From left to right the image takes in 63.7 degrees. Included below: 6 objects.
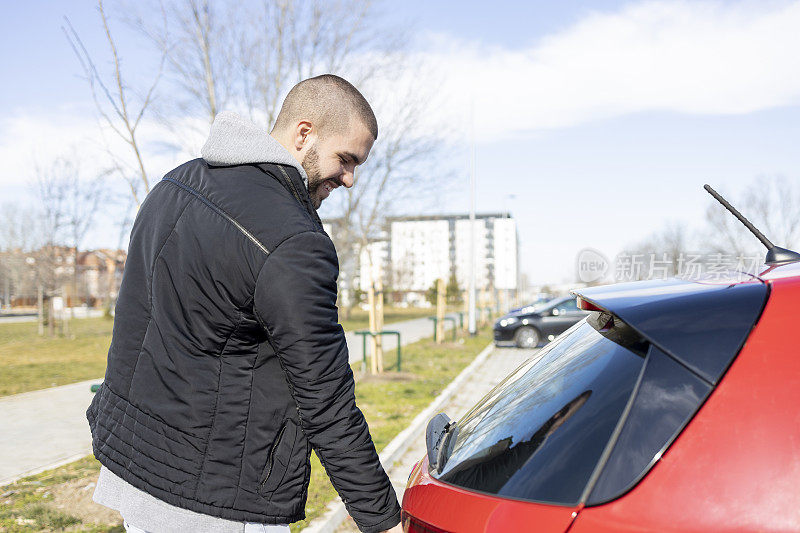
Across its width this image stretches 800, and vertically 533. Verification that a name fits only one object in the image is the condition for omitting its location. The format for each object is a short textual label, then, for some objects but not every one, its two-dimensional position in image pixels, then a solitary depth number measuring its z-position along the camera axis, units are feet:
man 5.53
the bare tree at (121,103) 23.66
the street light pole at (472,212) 84.00
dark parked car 62.75
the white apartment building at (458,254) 168.21
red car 3.97
